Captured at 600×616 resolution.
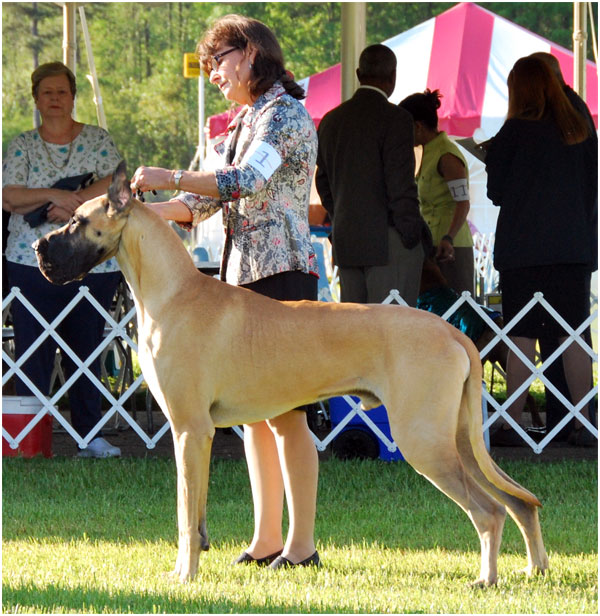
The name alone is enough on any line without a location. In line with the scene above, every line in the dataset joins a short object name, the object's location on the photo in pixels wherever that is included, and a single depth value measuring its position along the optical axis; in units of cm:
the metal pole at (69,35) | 1887
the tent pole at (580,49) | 2407
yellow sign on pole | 4224
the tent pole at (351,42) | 1504
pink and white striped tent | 2757
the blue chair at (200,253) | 3185
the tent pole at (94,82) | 3104
